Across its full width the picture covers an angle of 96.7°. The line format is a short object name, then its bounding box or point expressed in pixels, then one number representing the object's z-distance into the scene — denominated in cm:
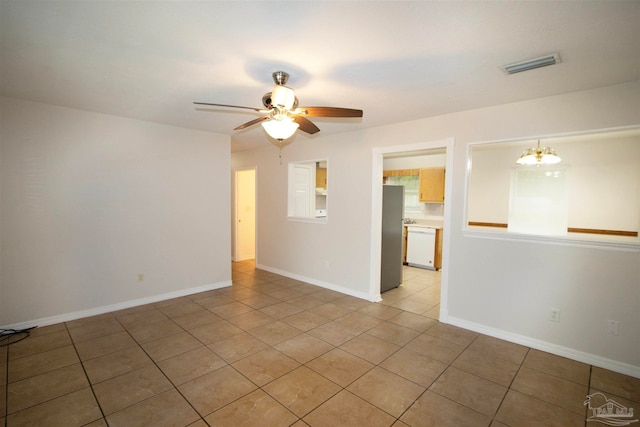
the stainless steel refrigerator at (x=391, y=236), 461
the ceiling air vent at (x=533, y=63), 203
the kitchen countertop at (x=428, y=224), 607
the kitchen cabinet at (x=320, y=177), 650
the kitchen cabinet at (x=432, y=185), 610
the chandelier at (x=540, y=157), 393
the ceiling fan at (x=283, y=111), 224
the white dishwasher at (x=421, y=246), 594
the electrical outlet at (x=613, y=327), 254
